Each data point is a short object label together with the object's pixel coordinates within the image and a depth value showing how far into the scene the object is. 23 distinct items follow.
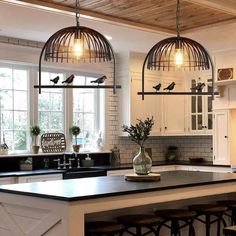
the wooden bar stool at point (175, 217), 4.40
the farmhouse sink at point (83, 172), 6.41
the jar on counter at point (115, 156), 7.70
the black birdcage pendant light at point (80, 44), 3.93
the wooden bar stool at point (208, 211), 4.73
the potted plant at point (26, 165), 6.48
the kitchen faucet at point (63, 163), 6.93
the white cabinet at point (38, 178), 5.87
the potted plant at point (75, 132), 7.25
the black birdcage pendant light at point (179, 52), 4.27
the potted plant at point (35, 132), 6.77
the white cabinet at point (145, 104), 7.69
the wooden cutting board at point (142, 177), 4.58
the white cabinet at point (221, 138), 7.26
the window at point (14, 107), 6.73
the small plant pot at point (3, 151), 6.45
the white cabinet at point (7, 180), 5.71
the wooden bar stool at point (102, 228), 3.85
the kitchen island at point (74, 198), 3.47
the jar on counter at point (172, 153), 8.43
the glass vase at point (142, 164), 4.68
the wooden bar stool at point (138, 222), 4.09
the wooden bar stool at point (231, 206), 4.99
